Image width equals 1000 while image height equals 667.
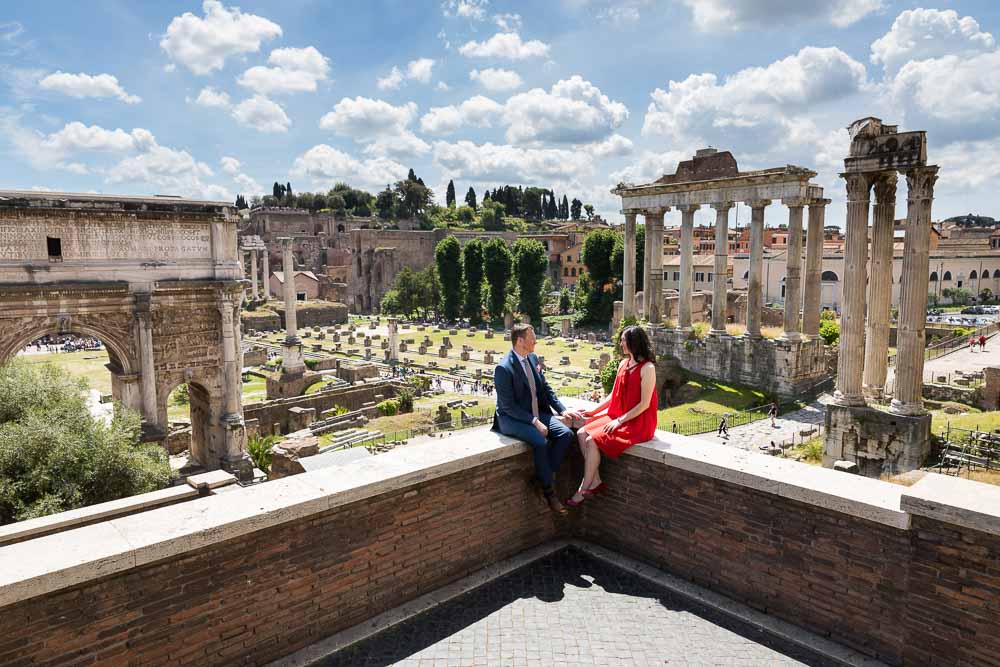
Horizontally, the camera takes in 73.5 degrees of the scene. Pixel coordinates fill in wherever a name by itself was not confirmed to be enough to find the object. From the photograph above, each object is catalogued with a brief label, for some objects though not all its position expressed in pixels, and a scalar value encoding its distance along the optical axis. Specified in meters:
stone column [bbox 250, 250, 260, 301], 66.19
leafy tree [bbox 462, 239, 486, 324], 60.59
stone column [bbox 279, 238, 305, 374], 35.72
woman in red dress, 4.72
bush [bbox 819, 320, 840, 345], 27.41
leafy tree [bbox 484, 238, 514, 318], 59.06
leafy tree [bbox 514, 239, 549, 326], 57.28
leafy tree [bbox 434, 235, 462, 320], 61.41
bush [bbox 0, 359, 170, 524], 11.12
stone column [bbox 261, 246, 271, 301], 70.06
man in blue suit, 4.86
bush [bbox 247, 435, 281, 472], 21.25
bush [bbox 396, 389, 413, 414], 29.27
